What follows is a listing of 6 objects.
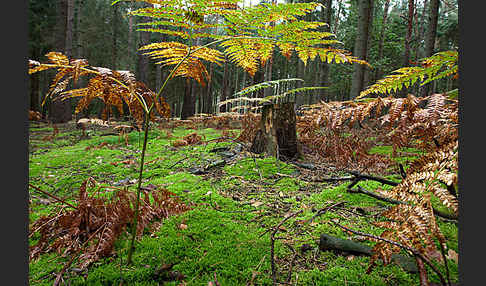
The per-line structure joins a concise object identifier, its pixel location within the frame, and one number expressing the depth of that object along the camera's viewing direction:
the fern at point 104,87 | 1.30
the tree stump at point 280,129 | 3.99
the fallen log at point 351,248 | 1.27
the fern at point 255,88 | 3.57
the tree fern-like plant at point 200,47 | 1.35
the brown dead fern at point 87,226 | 1.45
